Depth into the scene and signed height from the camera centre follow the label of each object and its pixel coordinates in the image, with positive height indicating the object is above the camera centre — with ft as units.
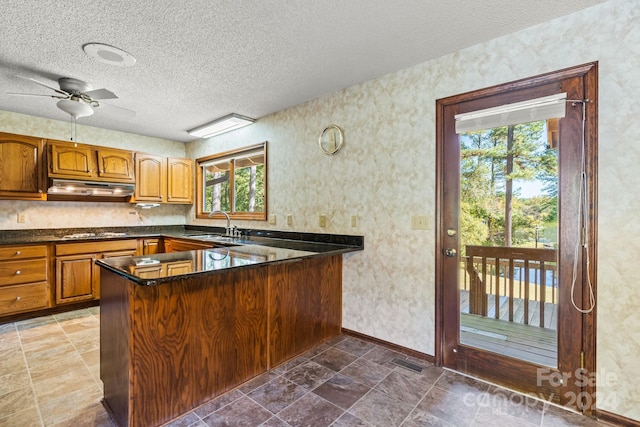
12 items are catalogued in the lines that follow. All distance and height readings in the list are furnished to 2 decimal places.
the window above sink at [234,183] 13.10 +1.34
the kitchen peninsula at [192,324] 5.20 -2.35
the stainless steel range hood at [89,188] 11.91 +0.95
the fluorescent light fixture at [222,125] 12.09 +3.65
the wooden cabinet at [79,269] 11.50 -2.29
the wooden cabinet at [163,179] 14.29 +1.59
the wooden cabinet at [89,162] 11.83 +2.05
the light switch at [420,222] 7.85 -0.29
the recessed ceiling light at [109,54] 7.09 +3.86
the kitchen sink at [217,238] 10.94 -1.10
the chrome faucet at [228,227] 13.26 -0.71
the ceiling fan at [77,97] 8.48 +3.35
